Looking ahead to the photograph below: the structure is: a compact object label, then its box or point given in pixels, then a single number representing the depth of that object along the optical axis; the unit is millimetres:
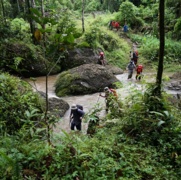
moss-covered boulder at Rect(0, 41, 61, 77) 13602
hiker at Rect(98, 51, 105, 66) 16003
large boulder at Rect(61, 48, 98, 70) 15734
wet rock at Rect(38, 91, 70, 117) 8894
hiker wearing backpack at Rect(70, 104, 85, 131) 6867
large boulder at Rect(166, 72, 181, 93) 11200
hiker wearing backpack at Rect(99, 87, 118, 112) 7050
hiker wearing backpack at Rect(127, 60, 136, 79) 13677
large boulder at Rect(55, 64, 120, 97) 11680
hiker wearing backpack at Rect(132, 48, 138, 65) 15934
